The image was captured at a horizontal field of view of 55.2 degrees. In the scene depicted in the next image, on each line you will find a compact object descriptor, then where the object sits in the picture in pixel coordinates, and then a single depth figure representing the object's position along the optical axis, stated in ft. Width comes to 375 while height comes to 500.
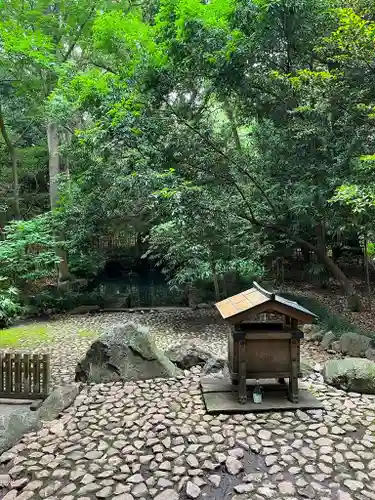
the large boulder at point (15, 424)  11.46
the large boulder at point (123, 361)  15.64
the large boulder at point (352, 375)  13.93
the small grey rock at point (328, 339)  21.32
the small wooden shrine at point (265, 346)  12.84
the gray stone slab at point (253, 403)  12.42
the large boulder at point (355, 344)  19.54
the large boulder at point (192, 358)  16.55
